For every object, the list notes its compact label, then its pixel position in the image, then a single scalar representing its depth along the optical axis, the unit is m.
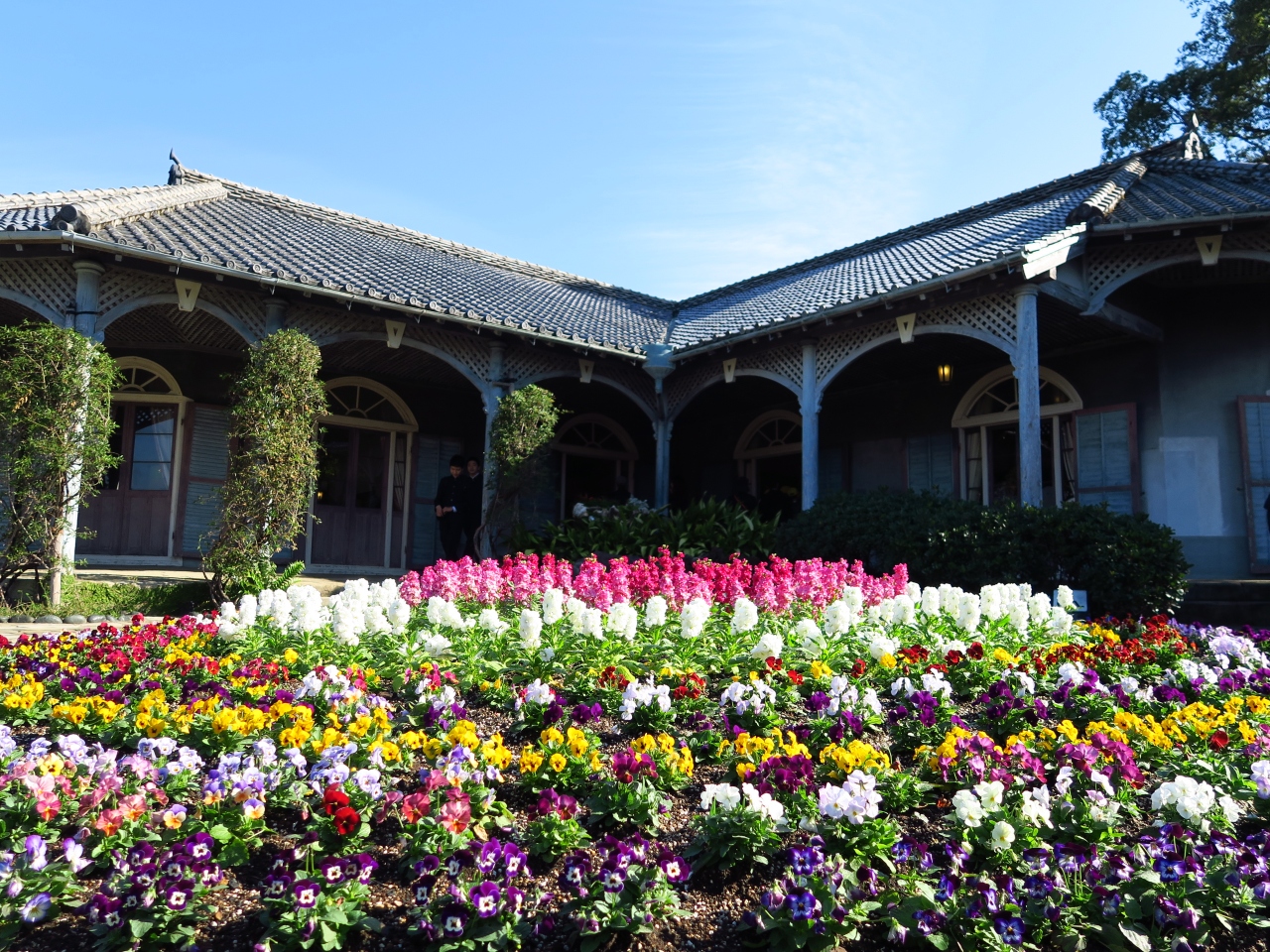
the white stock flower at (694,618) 3.99
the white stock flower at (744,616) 4.10
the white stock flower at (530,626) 3.83
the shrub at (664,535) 9.88
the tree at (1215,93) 18.41
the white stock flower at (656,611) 4.16
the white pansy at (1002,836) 2.37
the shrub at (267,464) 7.83
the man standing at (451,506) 10.39
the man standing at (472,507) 10.53
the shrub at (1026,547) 6.78
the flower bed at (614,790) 2.07
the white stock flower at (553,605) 4.16
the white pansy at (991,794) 2.45
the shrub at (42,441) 7.20
